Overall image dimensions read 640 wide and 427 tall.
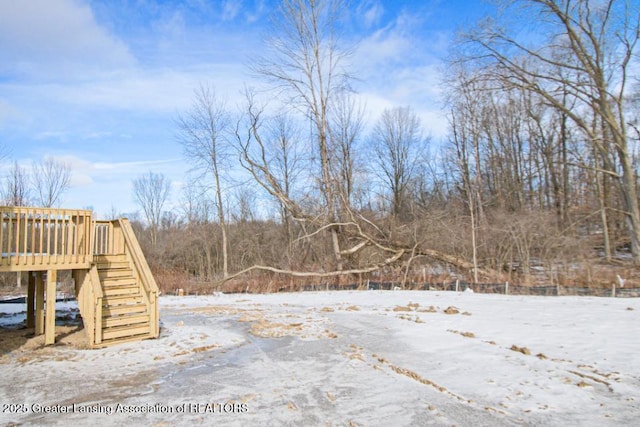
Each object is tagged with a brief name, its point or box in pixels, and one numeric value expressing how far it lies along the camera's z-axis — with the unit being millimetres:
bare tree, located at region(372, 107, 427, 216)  31672
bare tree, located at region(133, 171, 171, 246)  41425
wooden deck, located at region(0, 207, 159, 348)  7199
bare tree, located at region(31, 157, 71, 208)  27828
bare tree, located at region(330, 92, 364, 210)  23319
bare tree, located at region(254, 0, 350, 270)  19719
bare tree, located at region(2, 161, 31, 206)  26016
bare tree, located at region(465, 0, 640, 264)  15883
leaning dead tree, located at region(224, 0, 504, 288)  18719
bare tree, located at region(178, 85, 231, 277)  25739
